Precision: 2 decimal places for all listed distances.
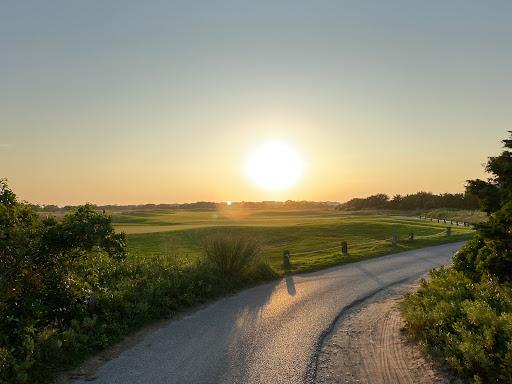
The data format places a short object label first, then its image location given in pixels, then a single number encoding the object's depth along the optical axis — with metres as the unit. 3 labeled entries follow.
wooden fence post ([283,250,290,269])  23.46
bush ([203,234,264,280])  18.62
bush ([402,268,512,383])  8.43
